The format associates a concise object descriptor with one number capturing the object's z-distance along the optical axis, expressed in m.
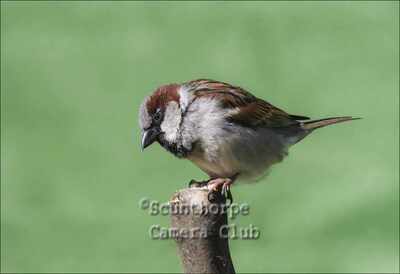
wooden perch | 4.18
